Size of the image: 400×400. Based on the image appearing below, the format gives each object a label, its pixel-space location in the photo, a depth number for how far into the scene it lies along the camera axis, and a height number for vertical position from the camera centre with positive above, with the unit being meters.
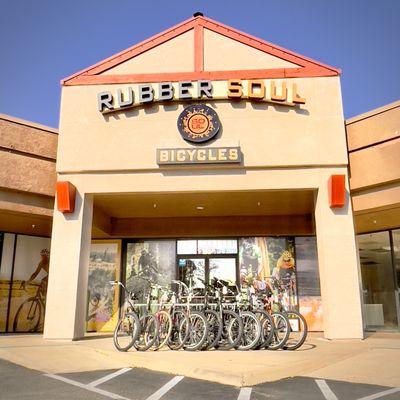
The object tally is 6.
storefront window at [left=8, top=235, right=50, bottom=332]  14.80 +0.41
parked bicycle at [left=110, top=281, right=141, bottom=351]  8.84 -0.65
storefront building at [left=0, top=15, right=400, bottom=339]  10.82 +3.85
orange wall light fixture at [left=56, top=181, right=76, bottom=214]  11.12 +2.50
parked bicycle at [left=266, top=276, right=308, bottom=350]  8.90 -0.41
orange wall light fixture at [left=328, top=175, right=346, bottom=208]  10.70 +2.57
